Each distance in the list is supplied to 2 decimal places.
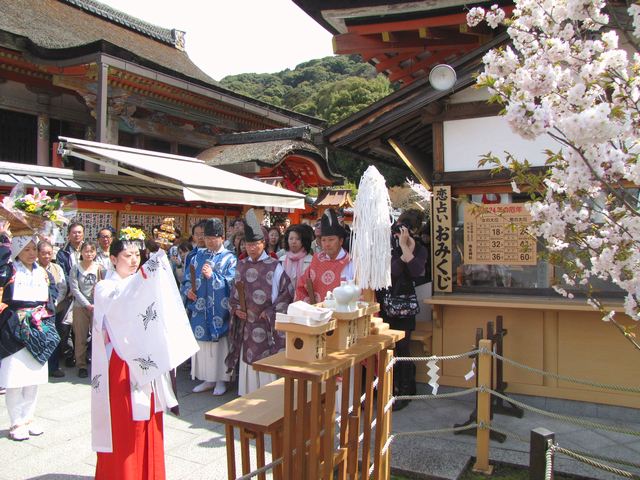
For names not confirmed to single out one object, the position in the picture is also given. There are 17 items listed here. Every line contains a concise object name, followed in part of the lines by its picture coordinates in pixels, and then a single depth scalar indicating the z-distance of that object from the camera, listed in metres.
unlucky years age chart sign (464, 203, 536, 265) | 5.32
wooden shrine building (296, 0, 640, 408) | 5.26
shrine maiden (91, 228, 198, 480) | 3.37
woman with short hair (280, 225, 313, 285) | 6.25
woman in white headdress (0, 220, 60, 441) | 4.41
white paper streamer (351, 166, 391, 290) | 3.81
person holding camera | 5.36
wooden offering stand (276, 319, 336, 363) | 2.77
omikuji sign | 5.59
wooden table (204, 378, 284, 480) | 2.88
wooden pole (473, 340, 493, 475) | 4.10
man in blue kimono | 6.12
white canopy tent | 7.23
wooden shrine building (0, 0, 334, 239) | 8.85
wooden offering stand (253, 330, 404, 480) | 2.67
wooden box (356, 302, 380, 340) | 3.30
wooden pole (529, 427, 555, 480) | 2.50
